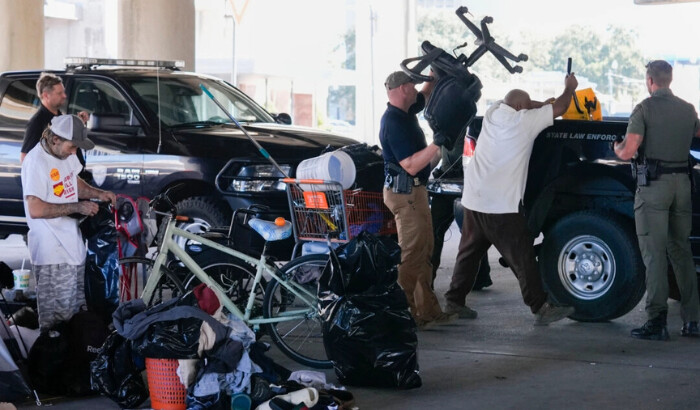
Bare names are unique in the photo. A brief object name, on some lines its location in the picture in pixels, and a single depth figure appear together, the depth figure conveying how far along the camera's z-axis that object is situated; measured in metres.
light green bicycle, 15.15
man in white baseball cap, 14.59
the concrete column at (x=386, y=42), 76.19
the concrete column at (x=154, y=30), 35.84
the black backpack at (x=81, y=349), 13.83
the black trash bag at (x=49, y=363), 13.75
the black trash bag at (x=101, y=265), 15.13
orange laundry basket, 12.81
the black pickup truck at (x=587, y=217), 17.98
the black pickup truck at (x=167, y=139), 21.23
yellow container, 19.33
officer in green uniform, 17.00
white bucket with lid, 16.12
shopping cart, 15.88
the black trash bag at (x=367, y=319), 13.89
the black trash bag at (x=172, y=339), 12.68
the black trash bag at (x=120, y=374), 13.24
